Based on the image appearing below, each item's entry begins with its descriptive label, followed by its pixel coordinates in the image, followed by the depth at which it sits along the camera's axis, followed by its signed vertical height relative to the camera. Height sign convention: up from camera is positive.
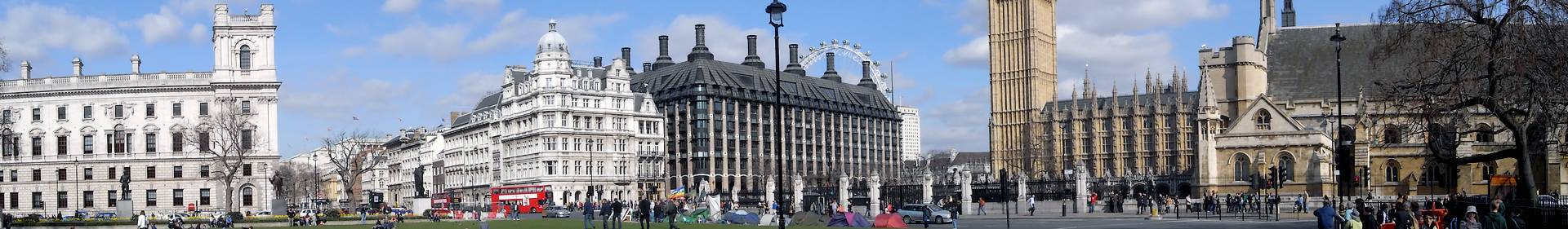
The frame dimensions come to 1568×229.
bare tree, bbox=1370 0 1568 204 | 34.38 +1.30
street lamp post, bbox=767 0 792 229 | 34.69 +2.49
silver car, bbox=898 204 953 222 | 58.31 -2.35
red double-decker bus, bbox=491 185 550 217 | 108.25 -3.00
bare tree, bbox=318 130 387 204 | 96.61 -0.42
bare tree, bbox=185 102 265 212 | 91.31 +0.91
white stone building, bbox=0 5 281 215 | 97.56 +1.21
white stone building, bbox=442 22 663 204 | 126.62 +1.32
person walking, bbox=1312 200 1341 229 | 32.41 -1.50
